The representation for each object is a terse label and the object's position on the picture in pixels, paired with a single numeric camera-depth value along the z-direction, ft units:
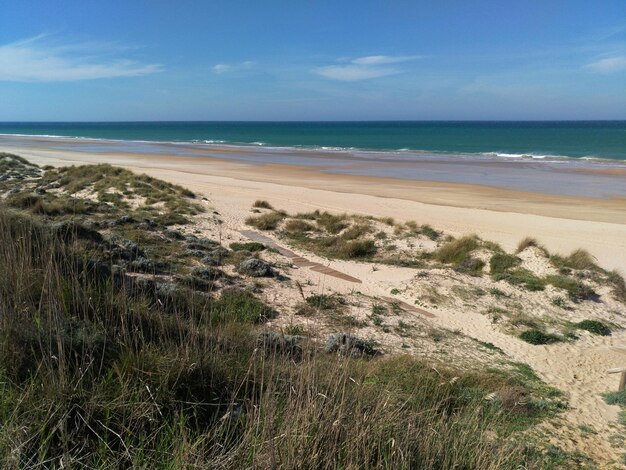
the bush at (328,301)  32.17
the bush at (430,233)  59.54
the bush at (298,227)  60.87
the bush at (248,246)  47.19
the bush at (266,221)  61.92
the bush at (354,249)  51.90
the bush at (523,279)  43.60
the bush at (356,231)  57.36
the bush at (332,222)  61.77
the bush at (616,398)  23.63
